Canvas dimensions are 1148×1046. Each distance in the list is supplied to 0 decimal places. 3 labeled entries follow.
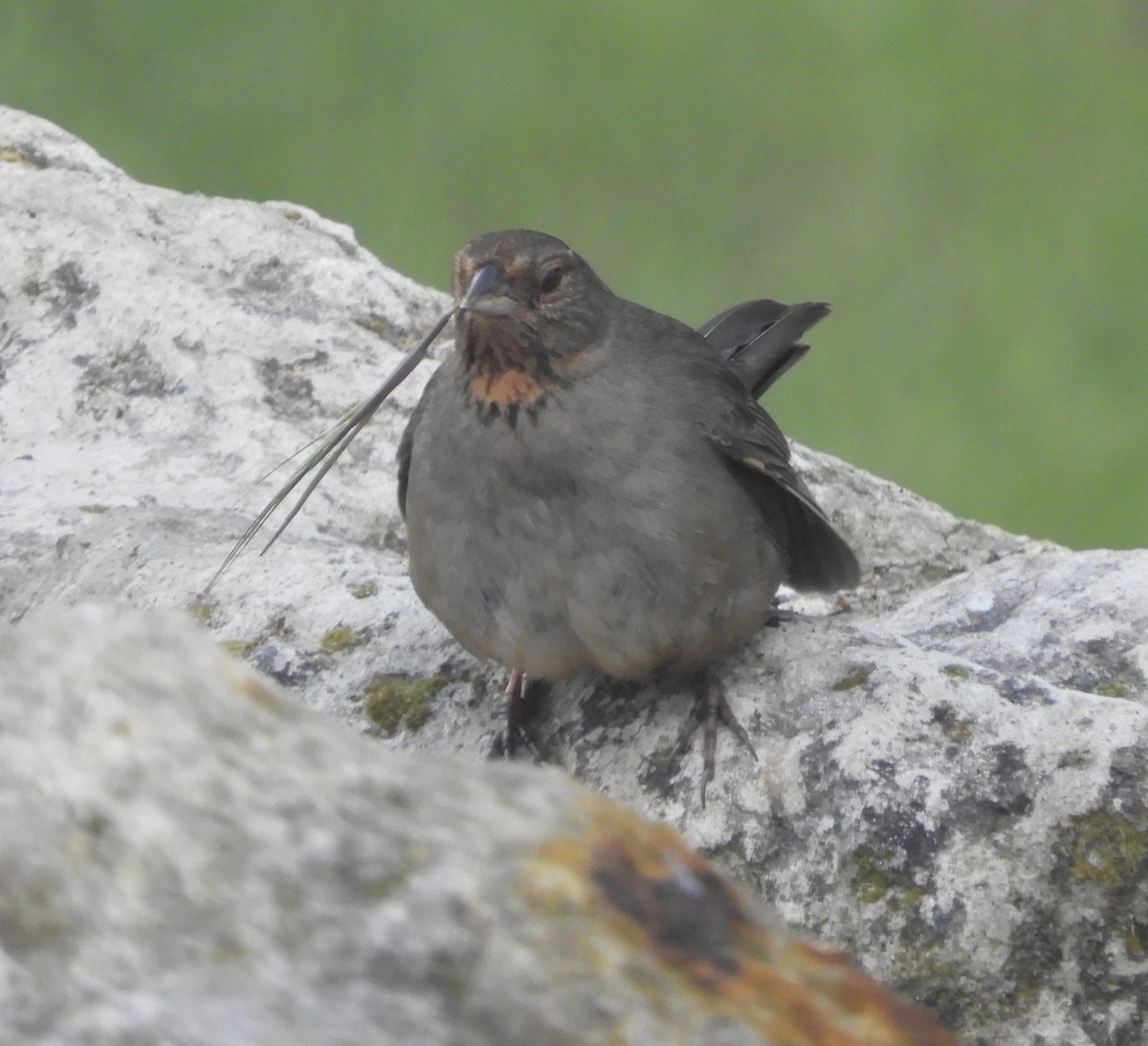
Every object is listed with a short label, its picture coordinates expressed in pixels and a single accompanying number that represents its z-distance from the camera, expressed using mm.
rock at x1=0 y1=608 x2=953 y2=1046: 3109
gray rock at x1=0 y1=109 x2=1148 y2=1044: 5457
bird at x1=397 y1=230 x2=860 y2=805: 6668
